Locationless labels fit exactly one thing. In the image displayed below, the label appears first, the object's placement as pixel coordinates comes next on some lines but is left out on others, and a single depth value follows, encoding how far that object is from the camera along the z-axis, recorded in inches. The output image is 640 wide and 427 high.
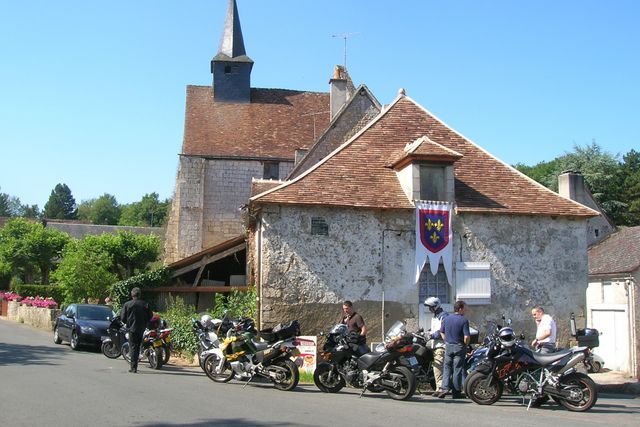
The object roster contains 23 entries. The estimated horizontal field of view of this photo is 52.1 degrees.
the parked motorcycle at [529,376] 407.2
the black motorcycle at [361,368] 433.7
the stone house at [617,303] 859.4
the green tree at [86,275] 1164.5
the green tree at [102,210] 4935.8
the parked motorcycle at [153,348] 552.7
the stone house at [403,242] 608.1
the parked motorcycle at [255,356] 457.4
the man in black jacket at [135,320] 512.9
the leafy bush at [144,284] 967.0
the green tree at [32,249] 1913.1
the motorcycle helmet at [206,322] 511.8
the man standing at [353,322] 486.3
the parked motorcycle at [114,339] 593.9
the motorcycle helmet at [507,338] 423.8
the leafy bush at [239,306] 660.7
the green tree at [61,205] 4906.5
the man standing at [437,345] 480.7
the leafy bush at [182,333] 643.5
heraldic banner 625.3
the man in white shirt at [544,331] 459.2
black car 724.0
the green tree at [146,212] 4349.7
